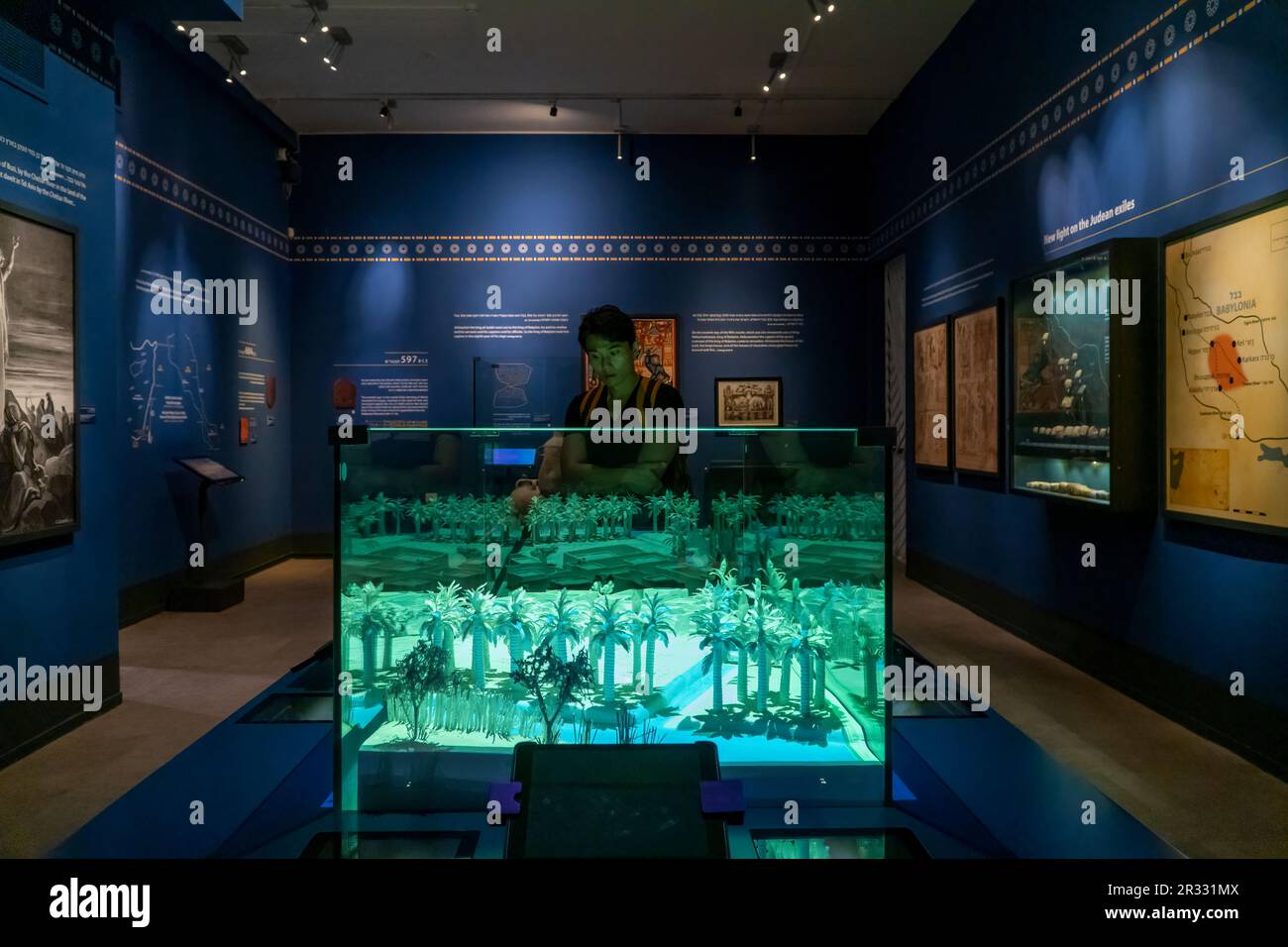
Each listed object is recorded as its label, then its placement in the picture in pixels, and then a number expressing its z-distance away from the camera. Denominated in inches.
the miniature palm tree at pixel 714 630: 74.7
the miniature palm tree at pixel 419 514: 73.3
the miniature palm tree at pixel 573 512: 74.2
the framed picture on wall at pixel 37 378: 140.7
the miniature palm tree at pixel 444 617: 73.8
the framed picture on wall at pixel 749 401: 358.6
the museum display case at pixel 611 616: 73.7
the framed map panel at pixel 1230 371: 129.5
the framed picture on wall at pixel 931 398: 271.1
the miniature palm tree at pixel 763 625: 75.2
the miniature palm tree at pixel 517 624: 74.1
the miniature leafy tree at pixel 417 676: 74.2
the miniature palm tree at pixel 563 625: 73.9
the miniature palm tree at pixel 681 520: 75.4
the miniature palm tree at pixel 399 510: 73.2
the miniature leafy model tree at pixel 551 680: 74.4
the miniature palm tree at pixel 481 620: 73.9
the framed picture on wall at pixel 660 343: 355.3
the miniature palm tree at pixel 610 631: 74.2
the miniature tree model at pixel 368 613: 73.3
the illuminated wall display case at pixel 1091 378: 163.0
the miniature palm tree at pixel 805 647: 75.3
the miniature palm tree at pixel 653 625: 74.6
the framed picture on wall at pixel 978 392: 229.1
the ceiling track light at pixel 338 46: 268.5
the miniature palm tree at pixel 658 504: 75.5
